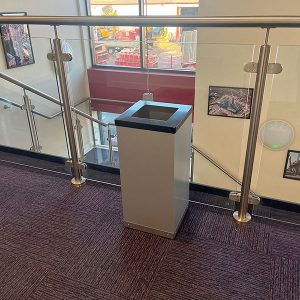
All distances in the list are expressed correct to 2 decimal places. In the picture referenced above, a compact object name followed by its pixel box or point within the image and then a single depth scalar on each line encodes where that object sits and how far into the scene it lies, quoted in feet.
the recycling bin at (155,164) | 4.65
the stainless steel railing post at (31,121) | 10.51
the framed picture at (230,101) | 5.73
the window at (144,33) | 8.17
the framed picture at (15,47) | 14.15
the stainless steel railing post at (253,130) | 4.58
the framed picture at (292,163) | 7.49
